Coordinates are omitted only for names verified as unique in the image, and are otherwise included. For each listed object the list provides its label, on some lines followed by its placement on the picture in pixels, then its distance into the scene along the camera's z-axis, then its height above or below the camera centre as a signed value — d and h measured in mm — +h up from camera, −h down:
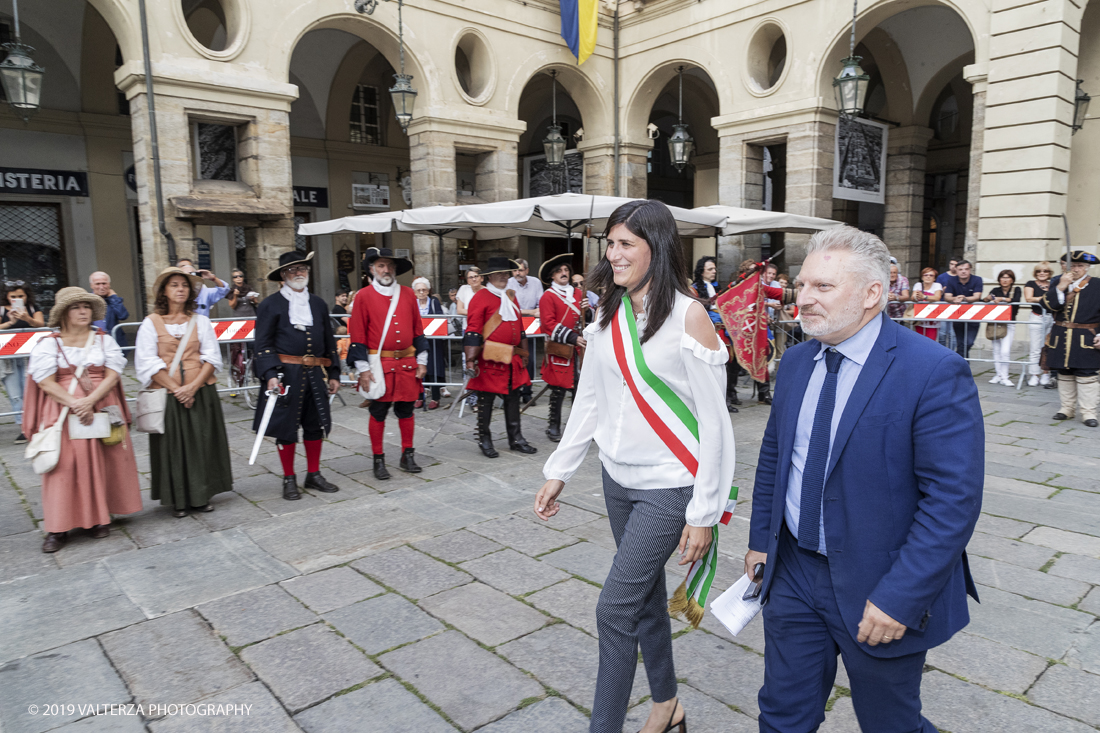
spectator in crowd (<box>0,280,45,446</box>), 8203 -346
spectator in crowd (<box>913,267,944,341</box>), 11023 -259
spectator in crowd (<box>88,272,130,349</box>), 8750 -193
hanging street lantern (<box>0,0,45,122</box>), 9039 +2691
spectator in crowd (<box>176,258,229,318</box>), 9125 -56
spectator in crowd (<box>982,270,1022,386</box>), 10305 -791
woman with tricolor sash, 2268 -525
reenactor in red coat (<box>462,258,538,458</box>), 6844 -594
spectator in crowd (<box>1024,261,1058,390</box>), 10203 -752
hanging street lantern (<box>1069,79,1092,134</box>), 12117 +2825
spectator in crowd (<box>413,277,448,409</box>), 9695 -911
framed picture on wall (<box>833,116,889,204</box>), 14328 +2396
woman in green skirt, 5129 -744
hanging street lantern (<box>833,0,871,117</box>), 11414 +3052
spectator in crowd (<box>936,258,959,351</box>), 10828 -740
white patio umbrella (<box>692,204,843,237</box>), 10238 +857
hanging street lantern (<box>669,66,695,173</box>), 14922 +2815
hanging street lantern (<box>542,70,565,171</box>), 15102 +2867
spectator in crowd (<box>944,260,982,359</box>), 10805 -272
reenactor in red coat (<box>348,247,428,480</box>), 6035 -439
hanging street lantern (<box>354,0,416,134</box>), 12047 +3144
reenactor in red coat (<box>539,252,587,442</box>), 7328 -498
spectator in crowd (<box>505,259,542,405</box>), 9789 -120
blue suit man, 1702 -557
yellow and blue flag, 15359 +5533
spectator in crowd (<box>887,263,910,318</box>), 9961 -265
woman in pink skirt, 4613 -726
